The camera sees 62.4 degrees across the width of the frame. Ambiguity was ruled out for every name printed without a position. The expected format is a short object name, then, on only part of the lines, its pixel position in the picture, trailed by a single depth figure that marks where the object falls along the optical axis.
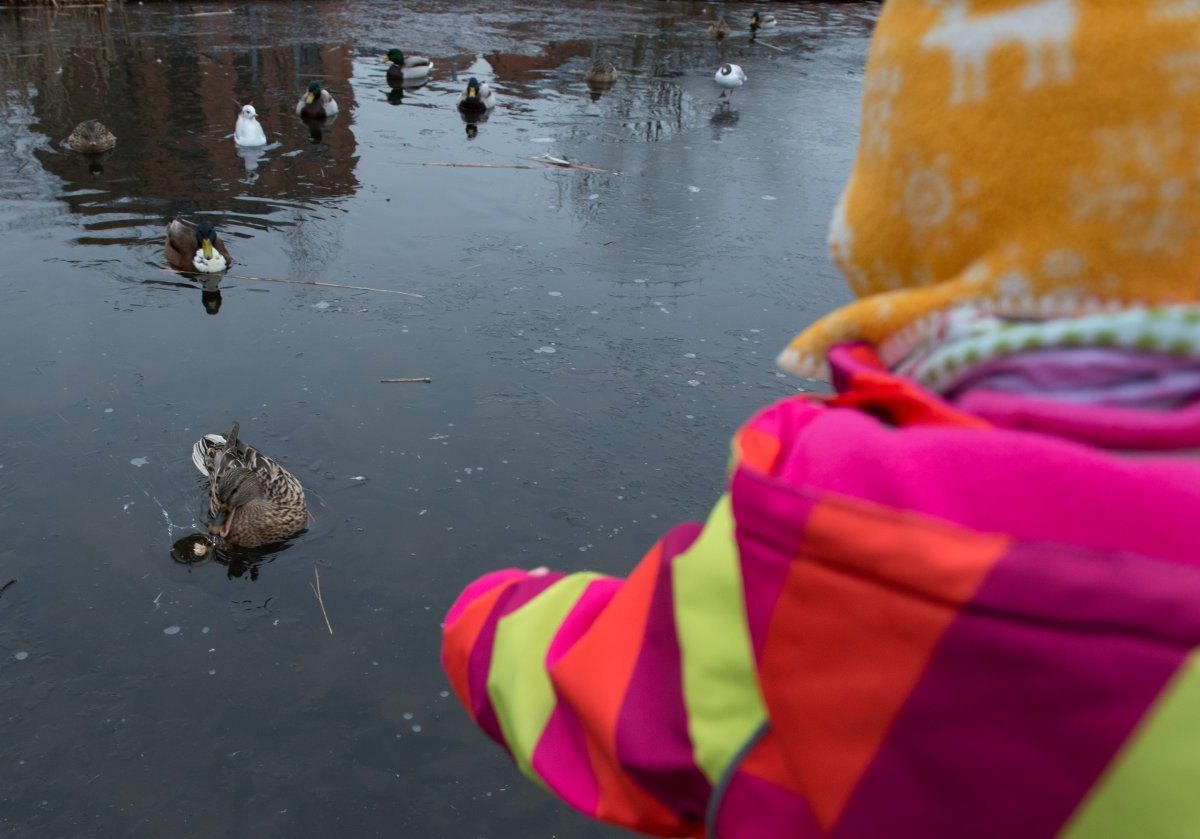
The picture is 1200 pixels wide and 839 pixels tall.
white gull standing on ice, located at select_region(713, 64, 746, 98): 13.75
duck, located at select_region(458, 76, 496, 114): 11.76
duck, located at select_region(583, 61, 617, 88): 13.65
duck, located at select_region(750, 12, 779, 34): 19.39
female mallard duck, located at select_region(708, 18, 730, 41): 18.72
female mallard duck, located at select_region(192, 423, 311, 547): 4.35
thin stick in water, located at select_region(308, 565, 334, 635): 4.01
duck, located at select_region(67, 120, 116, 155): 9.44
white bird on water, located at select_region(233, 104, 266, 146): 9.92
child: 0.72
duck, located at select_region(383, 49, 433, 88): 13.48
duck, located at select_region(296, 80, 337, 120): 11.09
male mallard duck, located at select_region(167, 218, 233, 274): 6.87
